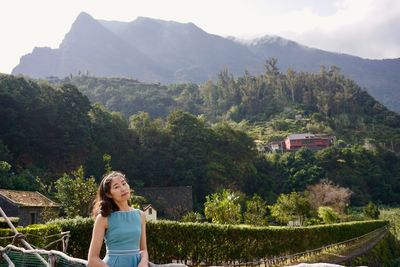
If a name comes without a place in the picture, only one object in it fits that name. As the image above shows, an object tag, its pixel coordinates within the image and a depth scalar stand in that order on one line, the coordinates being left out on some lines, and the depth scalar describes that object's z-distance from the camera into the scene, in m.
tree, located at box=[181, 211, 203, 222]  30.64
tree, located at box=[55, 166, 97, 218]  24.06
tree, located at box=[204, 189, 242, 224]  25.89
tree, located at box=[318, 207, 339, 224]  35.12
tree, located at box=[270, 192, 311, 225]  35.41
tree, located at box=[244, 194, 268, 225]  30.90
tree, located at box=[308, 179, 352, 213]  45.84
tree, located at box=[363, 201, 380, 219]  44.06
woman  2.80
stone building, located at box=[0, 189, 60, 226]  23.14
